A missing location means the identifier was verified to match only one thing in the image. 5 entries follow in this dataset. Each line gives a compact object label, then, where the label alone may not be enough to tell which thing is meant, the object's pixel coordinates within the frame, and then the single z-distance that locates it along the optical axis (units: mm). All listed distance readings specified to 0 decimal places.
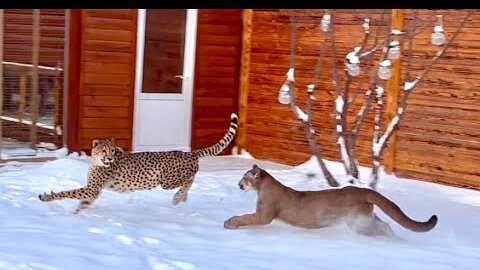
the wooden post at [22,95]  8547
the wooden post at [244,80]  9766
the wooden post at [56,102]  8750
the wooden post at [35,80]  8492
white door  9312
